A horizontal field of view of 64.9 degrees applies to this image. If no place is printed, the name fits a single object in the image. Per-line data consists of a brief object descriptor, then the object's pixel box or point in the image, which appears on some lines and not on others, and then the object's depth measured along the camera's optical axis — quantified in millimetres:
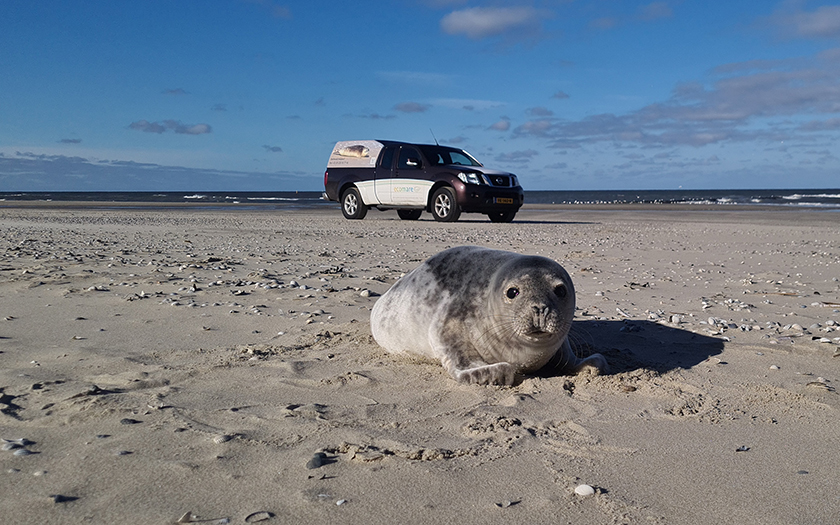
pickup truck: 16203
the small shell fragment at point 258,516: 2002
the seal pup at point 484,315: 3490
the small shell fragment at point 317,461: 2426
